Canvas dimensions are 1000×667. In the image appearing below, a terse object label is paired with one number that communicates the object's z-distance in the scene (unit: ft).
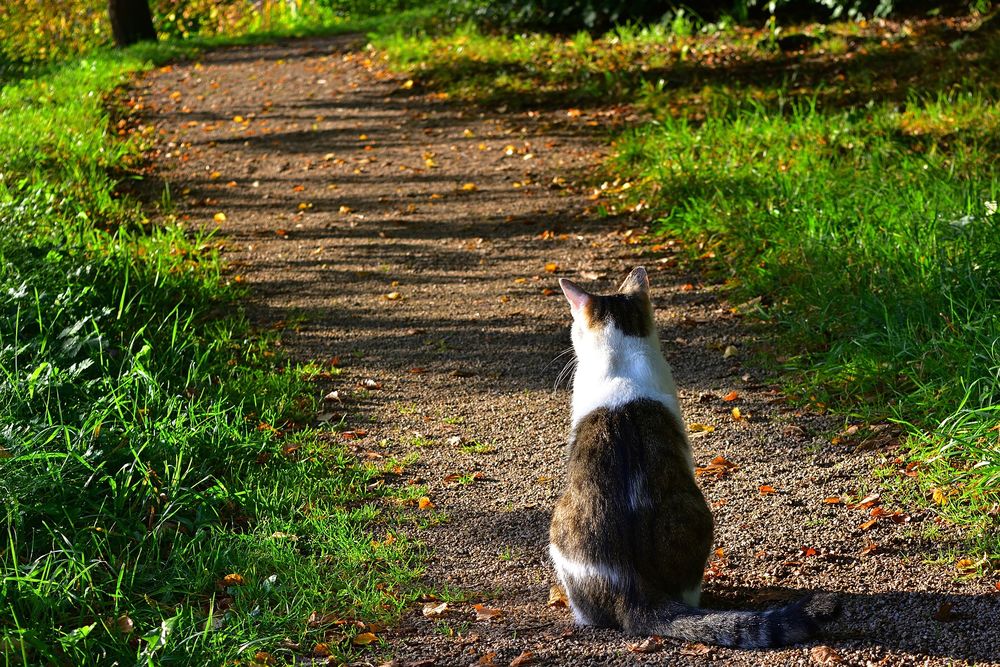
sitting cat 20.36
